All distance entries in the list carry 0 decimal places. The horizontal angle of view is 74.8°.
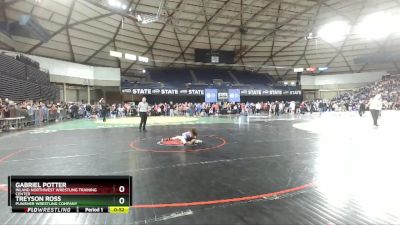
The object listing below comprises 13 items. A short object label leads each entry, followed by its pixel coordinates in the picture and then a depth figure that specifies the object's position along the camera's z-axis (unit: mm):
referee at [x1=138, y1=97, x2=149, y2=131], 12509
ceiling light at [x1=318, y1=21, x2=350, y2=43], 29109
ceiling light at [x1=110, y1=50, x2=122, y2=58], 25686
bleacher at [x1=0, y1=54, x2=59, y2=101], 18000
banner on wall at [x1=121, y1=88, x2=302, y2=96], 33000
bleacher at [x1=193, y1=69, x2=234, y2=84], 41225
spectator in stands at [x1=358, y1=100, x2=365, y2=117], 23791
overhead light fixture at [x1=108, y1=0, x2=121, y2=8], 20908
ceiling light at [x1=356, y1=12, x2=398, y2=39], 28094
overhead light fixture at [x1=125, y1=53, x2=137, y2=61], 28303
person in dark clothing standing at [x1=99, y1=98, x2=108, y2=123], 19844
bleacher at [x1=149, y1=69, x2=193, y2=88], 36953
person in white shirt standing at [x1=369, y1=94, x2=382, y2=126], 13367
